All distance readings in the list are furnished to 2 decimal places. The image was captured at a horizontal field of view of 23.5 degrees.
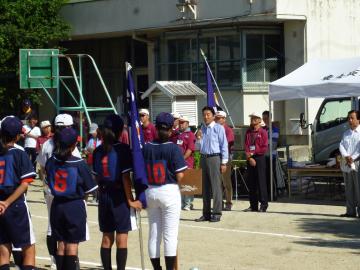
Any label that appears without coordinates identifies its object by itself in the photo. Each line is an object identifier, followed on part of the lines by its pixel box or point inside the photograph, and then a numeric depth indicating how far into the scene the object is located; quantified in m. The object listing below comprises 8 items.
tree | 29.48
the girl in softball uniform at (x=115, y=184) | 9.47
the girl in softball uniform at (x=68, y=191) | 8.74
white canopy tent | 16.80
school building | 27.55
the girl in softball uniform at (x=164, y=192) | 9.55
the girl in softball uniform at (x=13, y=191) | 8.91
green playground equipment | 24.38
